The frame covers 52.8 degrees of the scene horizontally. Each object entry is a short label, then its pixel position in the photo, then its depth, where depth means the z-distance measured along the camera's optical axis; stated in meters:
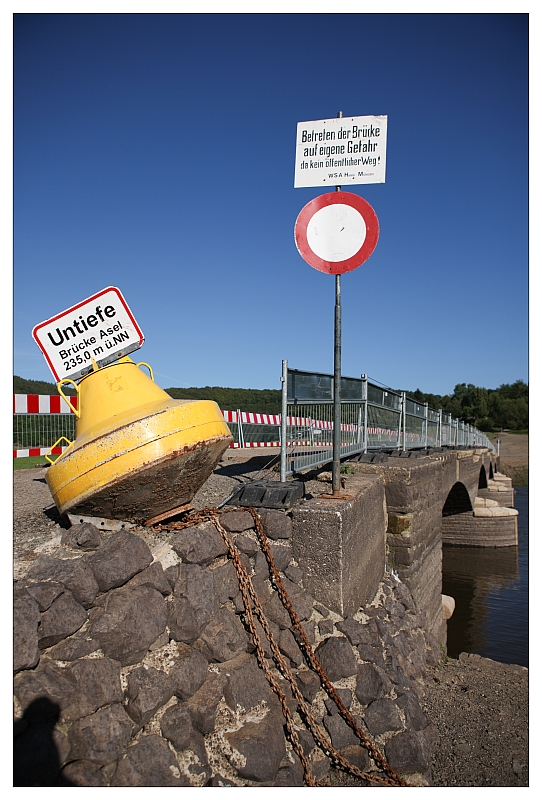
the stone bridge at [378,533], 3.56
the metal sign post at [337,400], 4.12
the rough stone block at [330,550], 3.54
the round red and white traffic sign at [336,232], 4.07
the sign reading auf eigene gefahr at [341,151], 4.01
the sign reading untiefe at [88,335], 3.23
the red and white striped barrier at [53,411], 5.19
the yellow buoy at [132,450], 2.83
